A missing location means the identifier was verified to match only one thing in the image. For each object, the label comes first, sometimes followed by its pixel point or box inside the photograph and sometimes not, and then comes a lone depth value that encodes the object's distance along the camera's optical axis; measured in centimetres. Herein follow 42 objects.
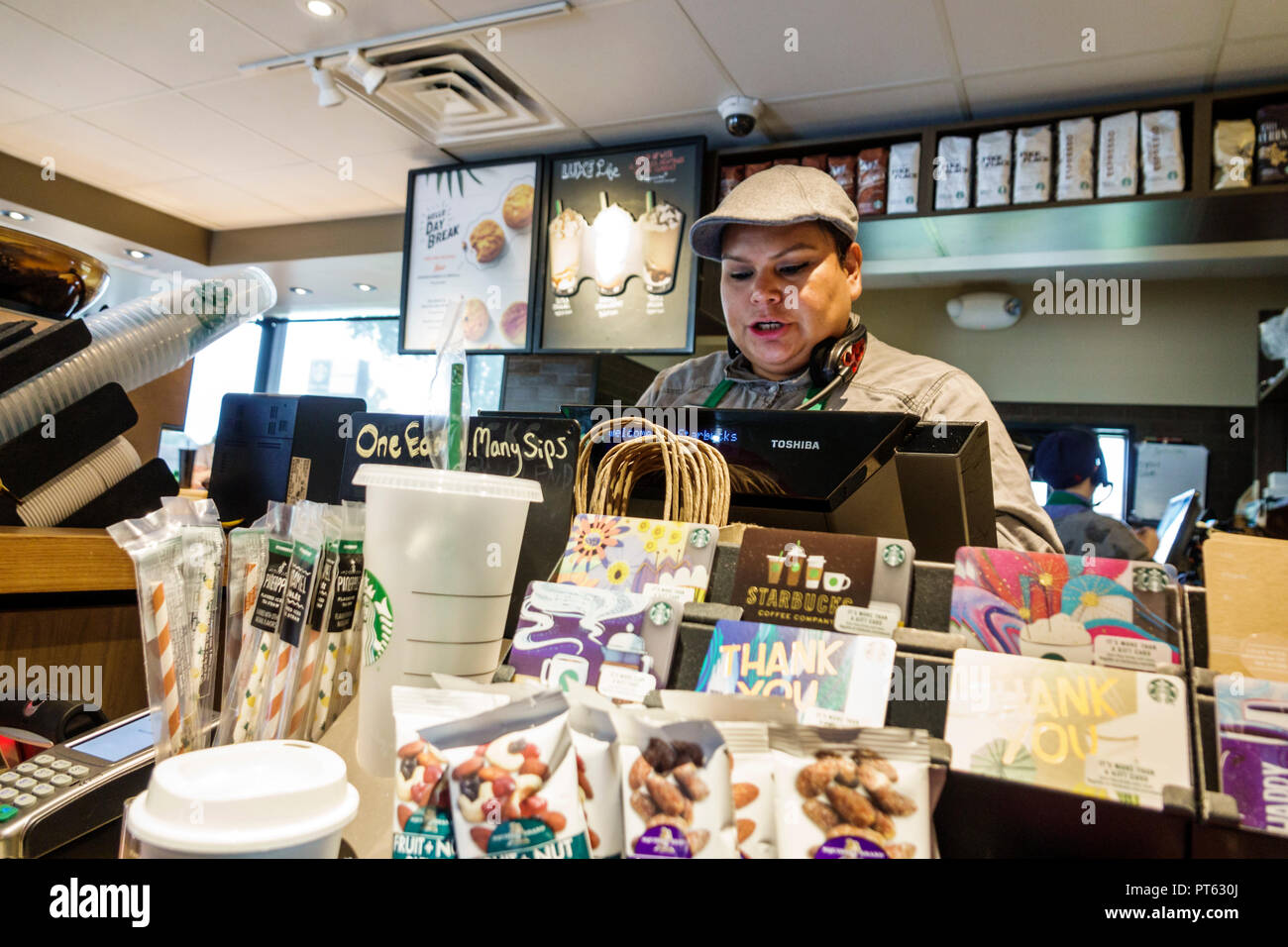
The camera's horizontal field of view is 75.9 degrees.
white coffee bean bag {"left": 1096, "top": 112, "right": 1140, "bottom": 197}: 298
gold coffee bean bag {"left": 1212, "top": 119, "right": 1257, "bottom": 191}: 286
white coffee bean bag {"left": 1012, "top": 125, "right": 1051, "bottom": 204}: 309
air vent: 328
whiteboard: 431
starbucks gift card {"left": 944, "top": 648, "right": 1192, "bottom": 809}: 53
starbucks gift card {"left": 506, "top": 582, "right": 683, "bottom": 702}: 69
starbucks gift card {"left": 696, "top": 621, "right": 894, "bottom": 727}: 62
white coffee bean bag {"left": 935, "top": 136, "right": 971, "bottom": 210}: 323
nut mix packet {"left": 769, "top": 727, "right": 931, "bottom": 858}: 52
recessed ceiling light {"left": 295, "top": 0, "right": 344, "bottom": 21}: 293
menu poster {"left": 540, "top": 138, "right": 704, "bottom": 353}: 364
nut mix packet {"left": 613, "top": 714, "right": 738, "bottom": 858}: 54
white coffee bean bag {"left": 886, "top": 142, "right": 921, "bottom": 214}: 331
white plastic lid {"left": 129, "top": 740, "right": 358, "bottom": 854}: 51
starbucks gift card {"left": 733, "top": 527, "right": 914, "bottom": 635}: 70
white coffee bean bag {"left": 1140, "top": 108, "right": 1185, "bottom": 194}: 293
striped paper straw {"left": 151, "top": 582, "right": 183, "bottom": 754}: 74
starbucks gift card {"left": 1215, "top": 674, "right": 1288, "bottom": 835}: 52
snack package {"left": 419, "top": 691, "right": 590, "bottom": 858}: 54
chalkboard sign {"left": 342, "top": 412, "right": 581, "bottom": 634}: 98
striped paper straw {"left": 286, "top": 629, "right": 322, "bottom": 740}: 78
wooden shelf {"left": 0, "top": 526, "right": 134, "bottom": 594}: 109
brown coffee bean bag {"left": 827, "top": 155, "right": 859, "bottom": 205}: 344
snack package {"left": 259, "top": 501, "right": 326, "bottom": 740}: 77
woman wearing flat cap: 172
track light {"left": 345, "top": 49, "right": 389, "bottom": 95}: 320
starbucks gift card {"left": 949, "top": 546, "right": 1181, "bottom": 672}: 62
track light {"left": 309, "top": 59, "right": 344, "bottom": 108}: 334
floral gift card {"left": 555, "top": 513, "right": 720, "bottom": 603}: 77
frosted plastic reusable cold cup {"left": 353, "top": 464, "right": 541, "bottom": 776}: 73
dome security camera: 335
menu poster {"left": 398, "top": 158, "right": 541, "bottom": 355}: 401
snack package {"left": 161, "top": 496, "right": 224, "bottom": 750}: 78
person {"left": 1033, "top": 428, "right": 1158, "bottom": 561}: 330
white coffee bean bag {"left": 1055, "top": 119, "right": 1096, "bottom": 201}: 303
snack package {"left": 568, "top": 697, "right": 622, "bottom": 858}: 56
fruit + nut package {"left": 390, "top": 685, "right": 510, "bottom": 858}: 55
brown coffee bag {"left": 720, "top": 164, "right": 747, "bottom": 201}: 364
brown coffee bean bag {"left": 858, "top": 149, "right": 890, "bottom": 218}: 337
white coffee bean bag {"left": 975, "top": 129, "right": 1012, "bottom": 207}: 317
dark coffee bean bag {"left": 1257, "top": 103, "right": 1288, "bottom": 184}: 282
